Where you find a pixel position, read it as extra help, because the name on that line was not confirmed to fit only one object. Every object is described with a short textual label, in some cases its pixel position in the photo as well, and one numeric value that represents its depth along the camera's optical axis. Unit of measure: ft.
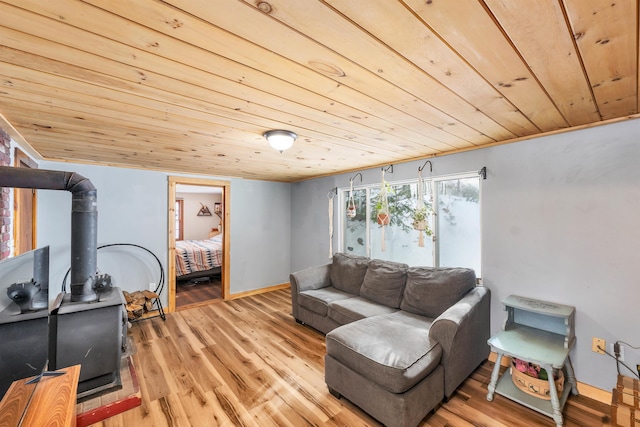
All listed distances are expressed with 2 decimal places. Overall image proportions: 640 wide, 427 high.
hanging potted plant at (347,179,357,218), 13.28
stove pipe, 7.14
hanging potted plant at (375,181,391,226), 11.59
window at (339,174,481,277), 9.78
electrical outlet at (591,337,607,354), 6.83
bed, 17.07
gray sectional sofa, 6.02
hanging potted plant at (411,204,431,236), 10.19
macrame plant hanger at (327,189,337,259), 14.93
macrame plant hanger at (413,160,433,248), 10.21
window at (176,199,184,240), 27.02
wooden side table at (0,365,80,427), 4.00
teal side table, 6.29
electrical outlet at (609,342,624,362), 6.59
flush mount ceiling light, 7.20
